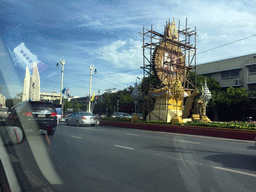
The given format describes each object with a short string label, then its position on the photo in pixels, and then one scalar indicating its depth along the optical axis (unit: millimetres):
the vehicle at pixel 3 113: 4791
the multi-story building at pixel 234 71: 44838
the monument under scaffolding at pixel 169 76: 23656
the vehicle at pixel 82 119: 21938
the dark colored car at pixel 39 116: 8617
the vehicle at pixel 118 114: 43472
